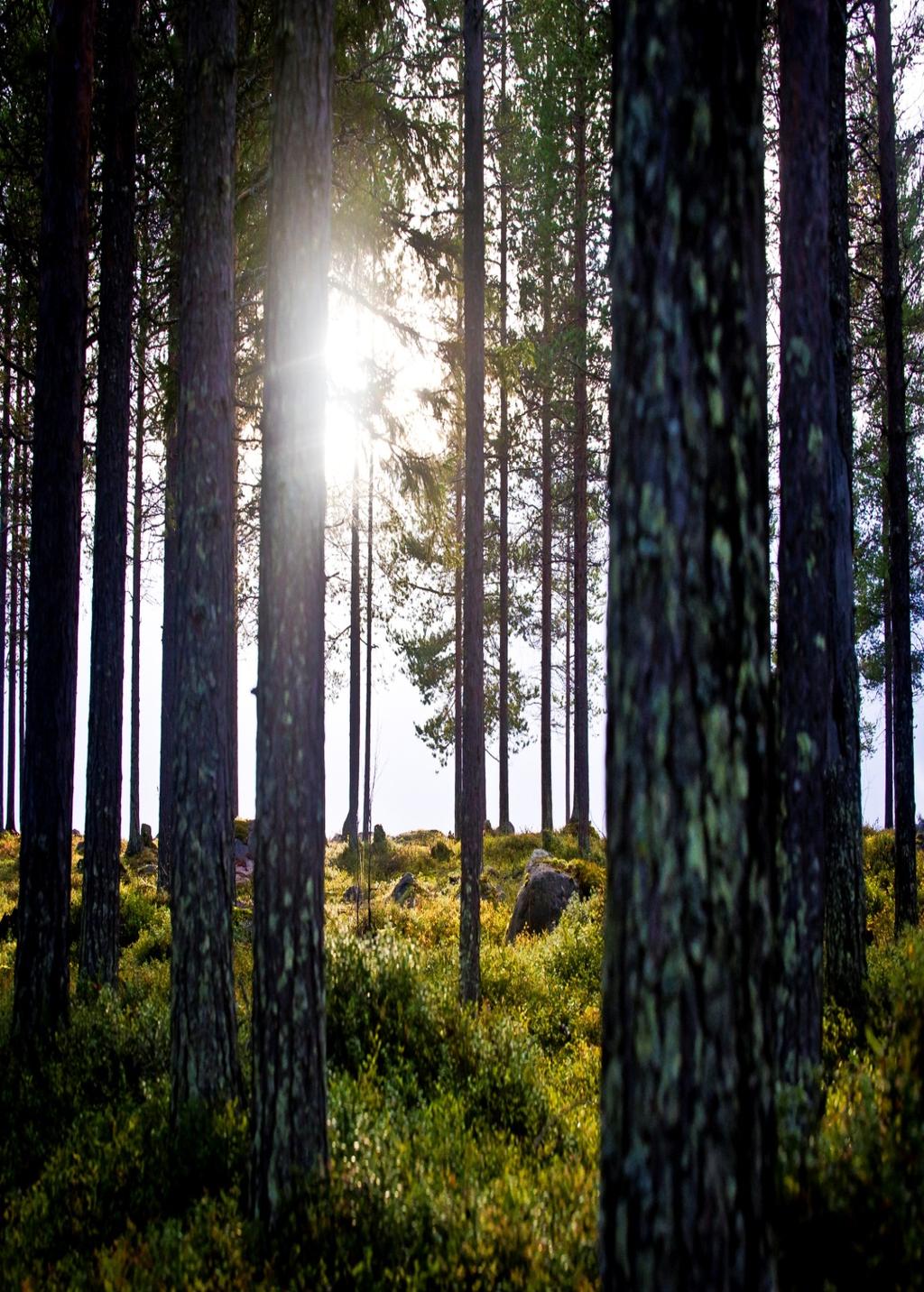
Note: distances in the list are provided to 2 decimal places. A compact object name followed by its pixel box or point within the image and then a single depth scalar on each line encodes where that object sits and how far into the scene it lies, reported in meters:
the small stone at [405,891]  15.20
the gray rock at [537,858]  14.26
